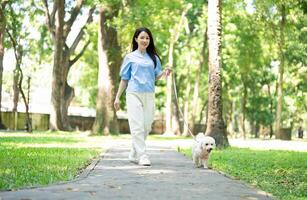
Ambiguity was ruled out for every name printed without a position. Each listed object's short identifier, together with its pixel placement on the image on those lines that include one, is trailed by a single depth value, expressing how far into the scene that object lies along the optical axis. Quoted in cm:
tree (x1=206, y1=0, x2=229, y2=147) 1509
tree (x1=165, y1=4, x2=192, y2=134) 3459
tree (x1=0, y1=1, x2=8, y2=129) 2663
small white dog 889
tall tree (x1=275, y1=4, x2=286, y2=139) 3020
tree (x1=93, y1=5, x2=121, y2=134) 2605
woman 909
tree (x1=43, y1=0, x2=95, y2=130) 3203
